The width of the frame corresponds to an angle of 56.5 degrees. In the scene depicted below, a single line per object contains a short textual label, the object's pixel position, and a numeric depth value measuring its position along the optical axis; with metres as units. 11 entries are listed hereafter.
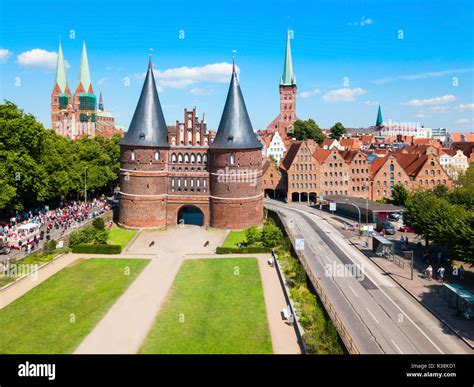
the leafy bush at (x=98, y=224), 47.24
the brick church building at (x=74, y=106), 154.88
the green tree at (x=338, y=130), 140.38
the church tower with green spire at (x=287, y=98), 154.50
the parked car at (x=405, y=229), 52.34
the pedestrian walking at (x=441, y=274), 33.53
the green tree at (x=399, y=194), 66.81
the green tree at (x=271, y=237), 44.12
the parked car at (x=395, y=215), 59.04
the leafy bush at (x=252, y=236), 45.06
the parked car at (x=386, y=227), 50.88
